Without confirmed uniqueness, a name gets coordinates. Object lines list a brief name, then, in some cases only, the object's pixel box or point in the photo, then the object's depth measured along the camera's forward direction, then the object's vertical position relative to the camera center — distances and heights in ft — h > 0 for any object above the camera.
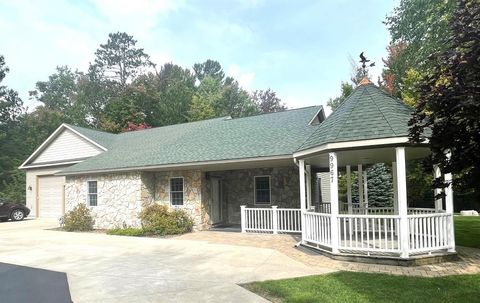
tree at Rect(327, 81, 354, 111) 142.80 +28.99
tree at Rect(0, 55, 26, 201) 111.96 +17.05
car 75.10 -5.72
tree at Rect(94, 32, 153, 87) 201.46 +67.67
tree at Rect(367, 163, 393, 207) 78.38 -2.71
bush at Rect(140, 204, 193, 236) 48.57 -5.44
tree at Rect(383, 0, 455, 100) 54.34 +24.40
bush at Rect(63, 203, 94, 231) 56.65 -5.82
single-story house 29.78 +1.29
